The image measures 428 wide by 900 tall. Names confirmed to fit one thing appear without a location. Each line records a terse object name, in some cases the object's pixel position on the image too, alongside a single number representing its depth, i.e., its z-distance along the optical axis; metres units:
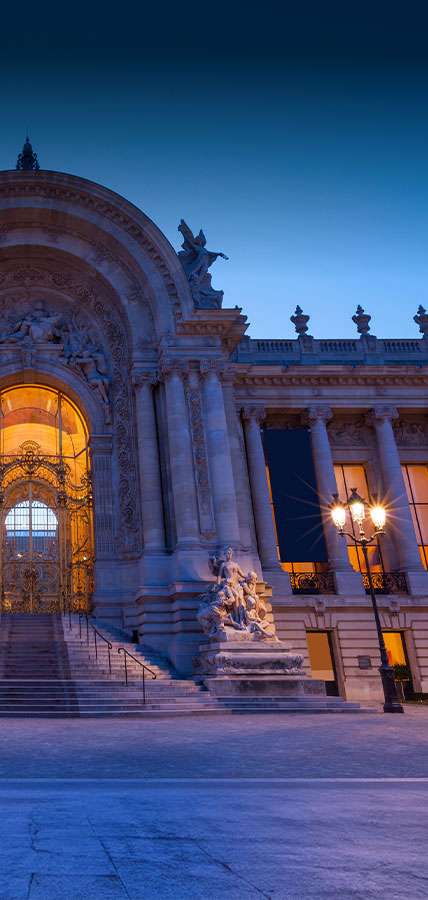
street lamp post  13.75
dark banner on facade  23.31
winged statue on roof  22.00
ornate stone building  20.36
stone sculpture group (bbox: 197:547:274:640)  16.27
